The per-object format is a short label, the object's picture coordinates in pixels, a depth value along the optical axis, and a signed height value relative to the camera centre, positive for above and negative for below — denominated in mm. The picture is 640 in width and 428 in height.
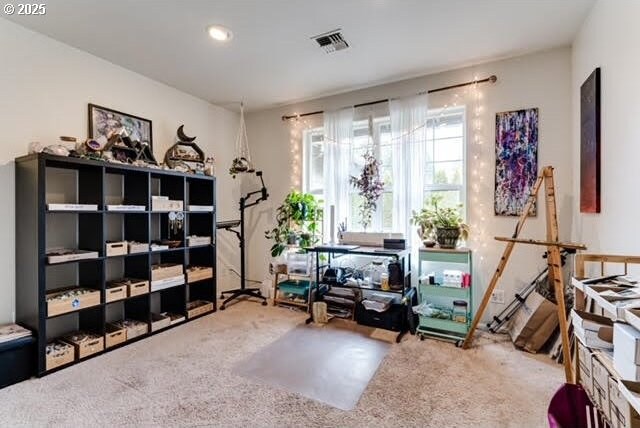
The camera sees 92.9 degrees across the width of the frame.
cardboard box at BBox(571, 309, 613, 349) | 1149 -474
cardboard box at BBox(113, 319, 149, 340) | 2727 -1051
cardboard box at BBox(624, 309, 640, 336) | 895 -328
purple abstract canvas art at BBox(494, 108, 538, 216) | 2803 +471
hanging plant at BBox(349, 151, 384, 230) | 3432 +286
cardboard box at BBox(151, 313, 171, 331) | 2933 -1076
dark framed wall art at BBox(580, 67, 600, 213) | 2066 +469
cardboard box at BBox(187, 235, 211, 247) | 3298 -319
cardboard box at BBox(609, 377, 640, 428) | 941 -653
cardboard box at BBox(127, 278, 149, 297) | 2748 -684
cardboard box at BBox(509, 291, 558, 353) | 2451 -947
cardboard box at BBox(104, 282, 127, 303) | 2580 -689
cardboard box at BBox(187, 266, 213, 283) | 3299 -685
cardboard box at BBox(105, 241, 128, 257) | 2584 -312
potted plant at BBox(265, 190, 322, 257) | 3633 -139
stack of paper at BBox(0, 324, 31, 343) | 2066 -836
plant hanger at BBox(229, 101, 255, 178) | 4409 +989
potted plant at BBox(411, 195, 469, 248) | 2840 -152
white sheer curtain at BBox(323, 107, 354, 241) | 3664 +621
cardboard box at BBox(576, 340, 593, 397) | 1224 -672
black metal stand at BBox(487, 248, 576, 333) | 2691 -861
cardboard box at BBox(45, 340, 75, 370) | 2211 -1059
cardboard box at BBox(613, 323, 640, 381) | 904 -444
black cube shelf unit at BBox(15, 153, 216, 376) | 2189 -203
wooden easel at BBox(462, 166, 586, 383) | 2002 -360
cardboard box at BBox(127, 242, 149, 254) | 2753 -322
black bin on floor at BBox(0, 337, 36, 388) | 2021 -1008
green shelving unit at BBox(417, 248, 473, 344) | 2719 -766
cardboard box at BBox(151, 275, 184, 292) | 2941 -708
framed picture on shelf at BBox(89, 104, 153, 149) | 2799 +870
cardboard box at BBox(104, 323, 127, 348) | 2559 -1056
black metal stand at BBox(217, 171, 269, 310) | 3899 -373
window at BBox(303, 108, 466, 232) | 3156 +583
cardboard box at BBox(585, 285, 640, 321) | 1000 -322
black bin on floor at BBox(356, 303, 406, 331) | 2959 -1073
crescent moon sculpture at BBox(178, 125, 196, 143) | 3426 +845
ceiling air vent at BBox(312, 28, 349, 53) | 2496 +1447
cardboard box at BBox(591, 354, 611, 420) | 1090 -655
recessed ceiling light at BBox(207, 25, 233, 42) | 2398 +1445
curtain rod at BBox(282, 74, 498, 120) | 2939 +1260
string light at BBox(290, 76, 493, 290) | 3000 +386
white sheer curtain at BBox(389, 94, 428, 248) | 3232 +571
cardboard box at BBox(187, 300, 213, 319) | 3305 -1076
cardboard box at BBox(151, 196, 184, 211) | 2963 +79
